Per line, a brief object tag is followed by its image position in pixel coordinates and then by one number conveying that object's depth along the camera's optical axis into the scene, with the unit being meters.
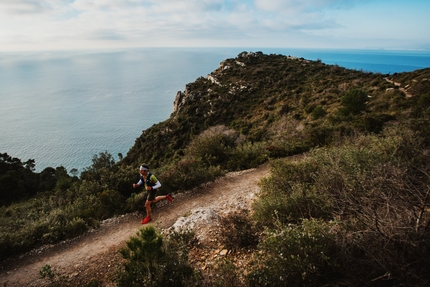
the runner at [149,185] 7.01
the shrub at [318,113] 20.20
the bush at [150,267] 3.43
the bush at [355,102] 17.56
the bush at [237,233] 4.96
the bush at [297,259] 3.14
